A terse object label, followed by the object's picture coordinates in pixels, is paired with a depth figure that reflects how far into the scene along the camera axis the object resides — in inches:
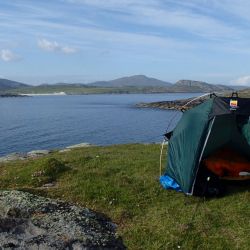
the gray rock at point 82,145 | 921.1
